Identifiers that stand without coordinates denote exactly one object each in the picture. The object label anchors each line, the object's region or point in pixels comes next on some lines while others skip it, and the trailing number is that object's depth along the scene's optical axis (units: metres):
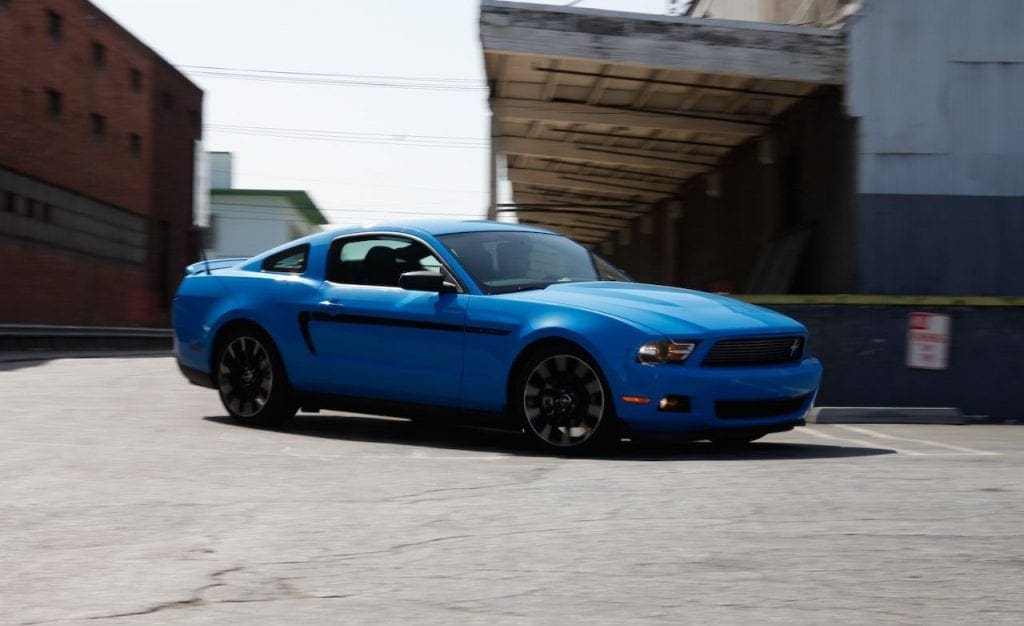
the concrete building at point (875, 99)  16.55
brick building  39.62
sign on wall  13.07
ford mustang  8.12
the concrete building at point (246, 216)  87.19
